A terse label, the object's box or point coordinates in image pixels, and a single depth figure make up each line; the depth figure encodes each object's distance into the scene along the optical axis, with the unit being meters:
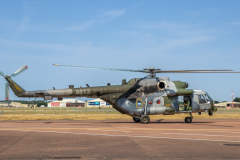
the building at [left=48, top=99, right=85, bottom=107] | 154.88
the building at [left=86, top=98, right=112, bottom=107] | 148.00
